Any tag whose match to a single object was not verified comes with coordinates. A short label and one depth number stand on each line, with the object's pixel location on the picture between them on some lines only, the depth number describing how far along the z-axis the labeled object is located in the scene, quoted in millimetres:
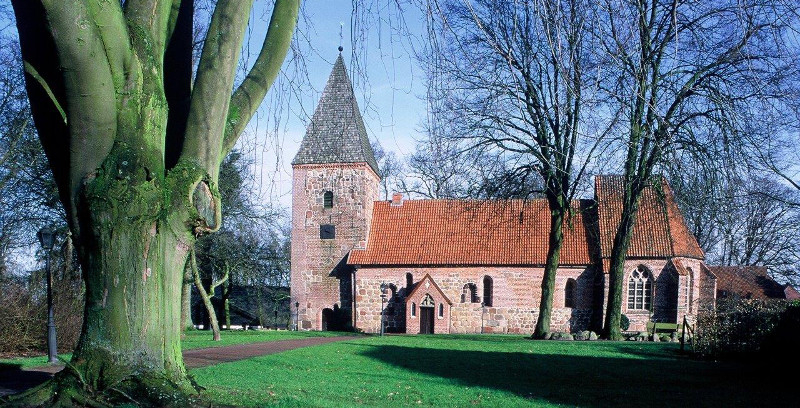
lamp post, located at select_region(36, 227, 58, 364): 13180
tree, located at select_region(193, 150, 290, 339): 26016
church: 34594
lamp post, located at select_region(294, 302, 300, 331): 37406
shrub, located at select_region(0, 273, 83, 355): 15438
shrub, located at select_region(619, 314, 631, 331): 32969
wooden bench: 26131
